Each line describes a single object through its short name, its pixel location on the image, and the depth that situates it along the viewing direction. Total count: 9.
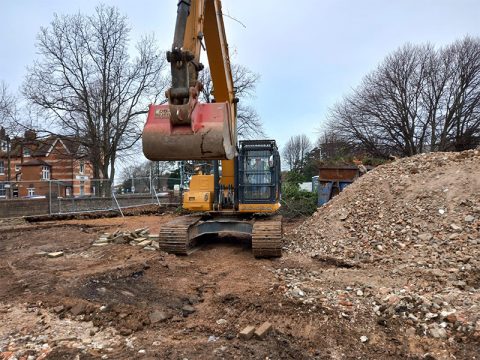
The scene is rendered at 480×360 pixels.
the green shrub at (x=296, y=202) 16.80
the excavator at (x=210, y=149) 5.35
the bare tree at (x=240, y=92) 31.77
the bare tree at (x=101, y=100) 27.98
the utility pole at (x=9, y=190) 18.44
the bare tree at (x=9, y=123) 26.95
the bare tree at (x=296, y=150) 69.94
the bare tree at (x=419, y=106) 28.59
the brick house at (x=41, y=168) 18.47
